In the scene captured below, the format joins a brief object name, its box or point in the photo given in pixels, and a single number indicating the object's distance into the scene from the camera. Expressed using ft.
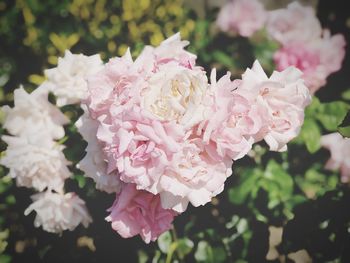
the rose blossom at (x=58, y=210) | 1.00
